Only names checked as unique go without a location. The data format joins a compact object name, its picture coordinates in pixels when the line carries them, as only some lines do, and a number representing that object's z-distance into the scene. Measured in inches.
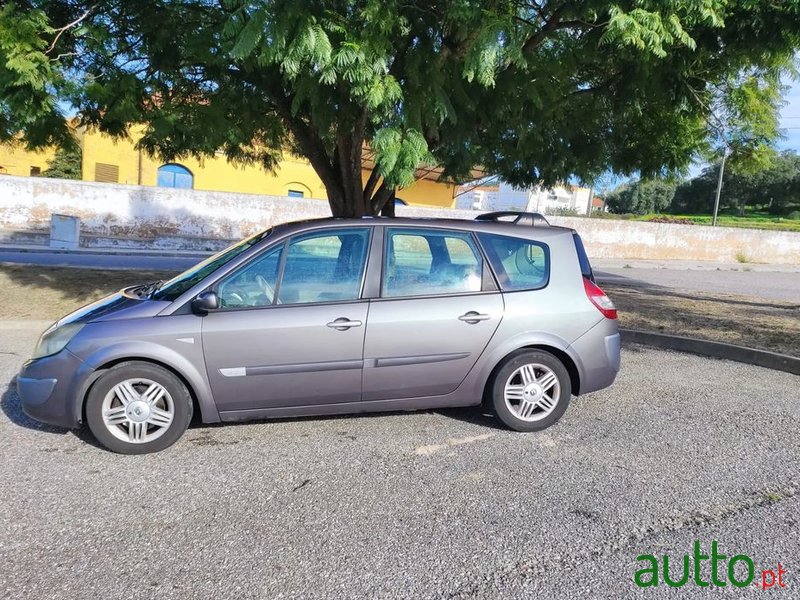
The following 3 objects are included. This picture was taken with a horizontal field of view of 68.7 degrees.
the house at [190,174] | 1191.6
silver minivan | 153.3
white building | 2033.2
